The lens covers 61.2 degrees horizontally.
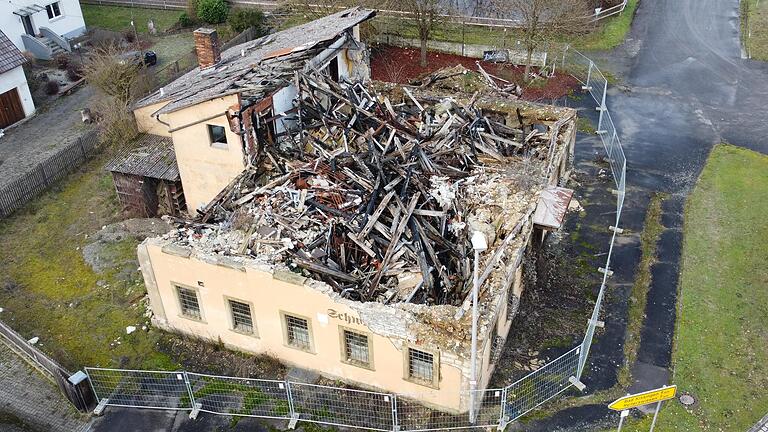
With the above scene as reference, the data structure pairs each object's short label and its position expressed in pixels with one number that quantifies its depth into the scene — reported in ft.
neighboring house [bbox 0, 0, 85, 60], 151.43
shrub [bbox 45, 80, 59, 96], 137.18
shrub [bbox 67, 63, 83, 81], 144.40
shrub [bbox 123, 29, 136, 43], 165.68
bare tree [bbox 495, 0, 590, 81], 129.49
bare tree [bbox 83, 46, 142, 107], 115.96
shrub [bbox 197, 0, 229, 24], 172.04
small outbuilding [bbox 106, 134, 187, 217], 94.68
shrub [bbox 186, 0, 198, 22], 175.14
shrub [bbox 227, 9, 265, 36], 162.50
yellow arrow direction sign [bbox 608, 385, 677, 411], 50.75
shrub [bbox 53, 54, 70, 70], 150.30
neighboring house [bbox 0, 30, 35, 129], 122.62
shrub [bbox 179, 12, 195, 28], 174.60
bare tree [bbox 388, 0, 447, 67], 137.80
